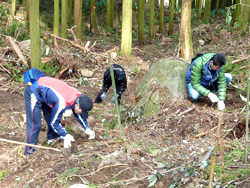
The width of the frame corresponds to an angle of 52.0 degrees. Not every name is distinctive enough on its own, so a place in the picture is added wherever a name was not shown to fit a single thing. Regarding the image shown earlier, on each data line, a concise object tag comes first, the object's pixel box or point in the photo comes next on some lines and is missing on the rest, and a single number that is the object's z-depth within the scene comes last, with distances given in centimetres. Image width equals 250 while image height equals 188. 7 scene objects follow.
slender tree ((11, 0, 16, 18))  1198
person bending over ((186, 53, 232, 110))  478
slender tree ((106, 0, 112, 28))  1349
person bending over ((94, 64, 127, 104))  566
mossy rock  509
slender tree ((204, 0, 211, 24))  1504
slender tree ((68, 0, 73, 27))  1252
